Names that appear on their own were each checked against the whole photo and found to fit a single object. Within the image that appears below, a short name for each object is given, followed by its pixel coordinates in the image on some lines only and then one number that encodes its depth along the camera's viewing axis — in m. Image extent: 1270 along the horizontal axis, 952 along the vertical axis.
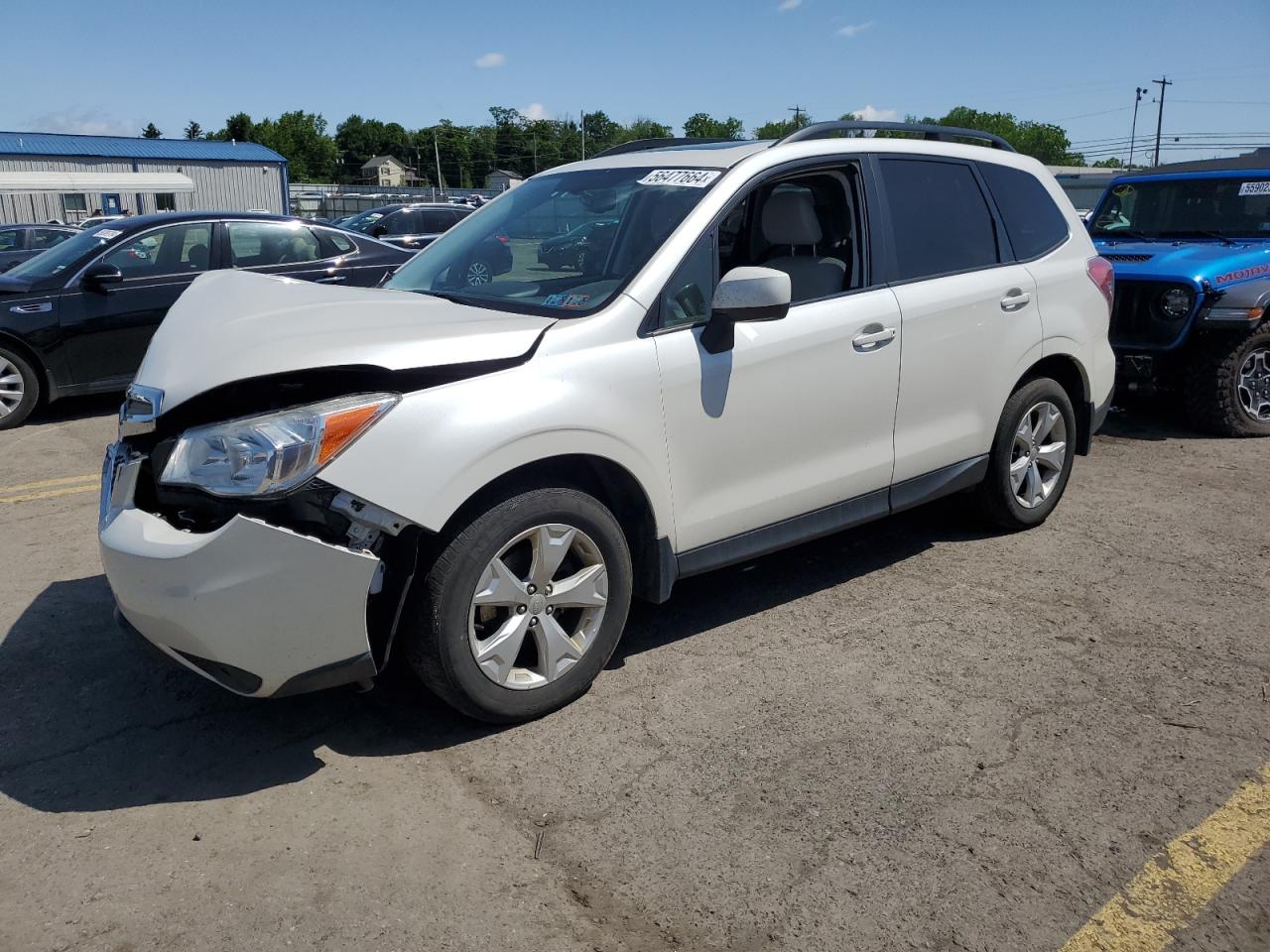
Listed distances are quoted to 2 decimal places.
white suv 2.82
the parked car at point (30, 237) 17.02
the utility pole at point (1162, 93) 93.44
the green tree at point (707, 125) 143.12
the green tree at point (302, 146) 127.44
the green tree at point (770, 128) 114.25
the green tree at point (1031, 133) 140.62
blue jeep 7.25
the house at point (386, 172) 131.25
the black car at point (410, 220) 18.23
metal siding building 43.28
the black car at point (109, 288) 7.95
